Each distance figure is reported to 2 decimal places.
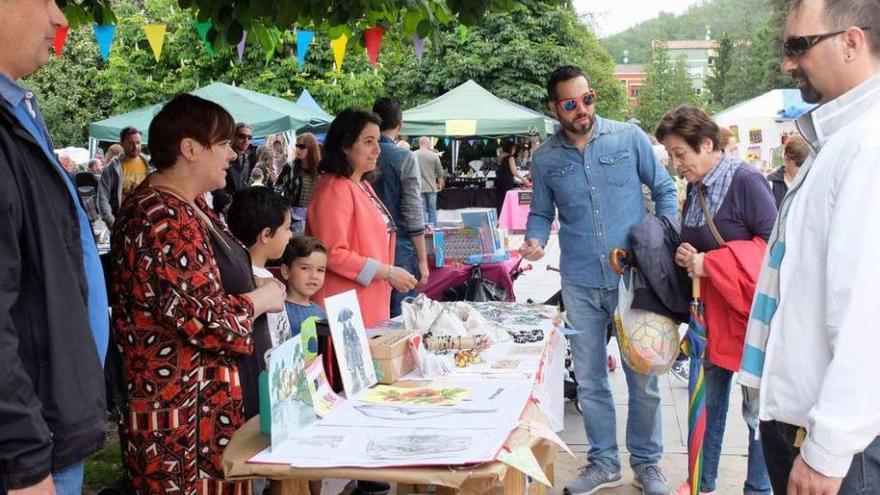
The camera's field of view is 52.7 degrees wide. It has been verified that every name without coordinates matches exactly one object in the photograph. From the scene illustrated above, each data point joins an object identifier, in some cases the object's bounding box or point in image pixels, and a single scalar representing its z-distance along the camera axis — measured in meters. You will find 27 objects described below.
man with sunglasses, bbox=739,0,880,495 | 1.83
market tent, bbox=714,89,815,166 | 19.64
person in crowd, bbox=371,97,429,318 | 5.92
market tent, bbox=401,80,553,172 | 16.16
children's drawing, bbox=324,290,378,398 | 3.00
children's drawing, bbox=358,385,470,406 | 2.95
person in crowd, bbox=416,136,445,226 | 13.27
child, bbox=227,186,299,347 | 3.50
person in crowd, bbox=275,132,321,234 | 8.14
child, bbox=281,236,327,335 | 3.84
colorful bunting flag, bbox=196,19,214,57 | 4.85
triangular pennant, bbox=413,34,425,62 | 5.19
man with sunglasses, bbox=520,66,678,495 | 4.36
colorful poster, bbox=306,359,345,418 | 2.79
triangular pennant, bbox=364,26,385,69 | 5.95
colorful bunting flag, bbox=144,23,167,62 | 8.66
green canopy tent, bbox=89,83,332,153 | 13.38
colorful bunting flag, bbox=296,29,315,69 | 8.88
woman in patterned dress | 2.65
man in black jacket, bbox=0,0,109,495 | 1.71
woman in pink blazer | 4.21
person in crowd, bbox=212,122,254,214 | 7.83
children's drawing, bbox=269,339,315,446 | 2.50
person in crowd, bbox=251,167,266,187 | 12.12
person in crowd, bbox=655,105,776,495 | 3.62
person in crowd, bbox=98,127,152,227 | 10.91
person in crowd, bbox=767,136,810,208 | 6.12
